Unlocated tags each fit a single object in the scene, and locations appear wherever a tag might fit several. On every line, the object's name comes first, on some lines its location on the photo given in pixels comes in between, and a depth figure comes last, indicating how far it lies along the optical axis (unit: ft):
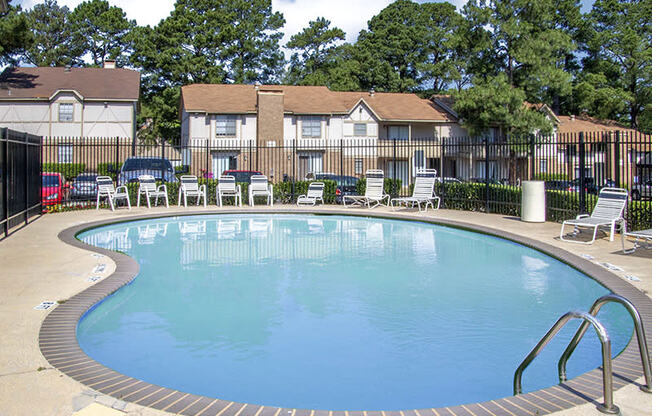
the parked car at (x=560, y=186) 41.77
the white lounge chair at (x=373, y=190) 57.21
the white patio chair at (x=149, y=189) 55.26
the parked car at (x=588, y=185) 40.77
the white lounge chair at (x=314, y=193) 59.00
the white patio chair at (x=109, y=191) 52.24
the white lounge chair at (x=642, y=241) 27.81
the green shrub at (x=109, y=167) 85.77
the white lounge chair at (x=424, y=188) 52.37
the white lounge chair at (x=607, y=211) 32.58
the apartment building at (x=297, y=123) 110.11
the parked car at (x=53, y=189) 51.82
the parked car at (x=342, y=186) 63.16
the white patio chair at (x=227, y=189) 57.93
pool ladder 10.34
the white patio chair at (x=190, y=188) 57.27
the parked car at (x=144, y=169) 62.80
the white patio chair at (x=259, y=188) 58.34
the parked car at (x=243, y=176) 73.67
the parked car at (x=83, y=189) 56.34
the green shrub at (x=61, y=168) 86.28
